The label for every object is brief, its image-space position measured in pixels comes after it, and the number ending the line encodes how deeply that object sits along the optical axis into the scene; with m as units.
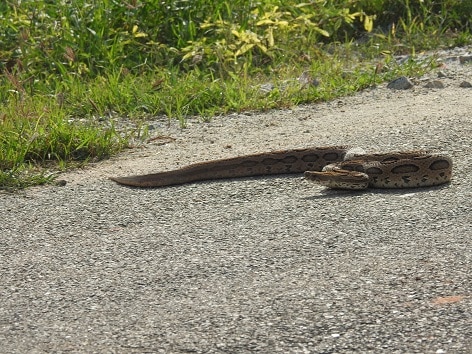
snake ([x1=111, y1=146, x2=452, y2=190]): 7.62
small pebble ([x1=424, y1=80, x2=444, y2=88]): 10.62
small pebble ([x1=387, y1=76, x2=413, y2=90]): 10.70
